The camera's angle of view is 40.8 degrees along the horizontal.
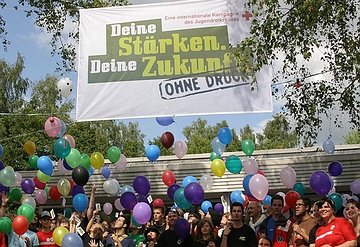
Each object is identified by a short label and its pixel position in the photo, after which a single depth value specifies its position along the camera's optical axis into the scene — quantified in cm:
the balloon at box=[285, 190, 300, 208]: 732
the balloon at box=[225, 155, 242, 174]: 941
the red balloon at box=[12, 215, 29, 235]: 656
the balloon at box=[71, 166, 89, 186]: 852
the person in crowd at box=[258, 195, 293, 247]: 579
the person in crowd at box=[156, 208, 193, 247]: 595
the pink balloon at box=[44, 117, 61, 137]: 916
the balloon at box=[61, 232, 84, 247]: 595
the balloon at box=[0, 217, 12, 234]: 633
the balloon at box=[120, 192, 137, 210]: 870
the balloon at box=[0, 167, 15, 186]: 820
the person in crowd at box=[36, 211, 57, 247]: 681
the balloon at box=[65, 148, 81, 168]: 904
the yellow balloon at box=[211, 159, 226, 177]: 948
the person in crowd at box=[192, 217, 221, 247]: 571
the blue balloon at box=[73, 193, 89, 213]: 815
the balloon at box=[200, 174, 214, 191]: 1052
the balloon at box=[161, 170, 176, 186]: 1020
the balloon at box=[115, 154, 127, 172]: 1066
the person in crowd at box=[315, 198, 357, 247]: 477
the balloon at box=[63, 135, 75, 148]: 980
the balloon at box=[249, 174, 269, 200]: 749
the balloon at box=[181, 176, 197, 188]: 967
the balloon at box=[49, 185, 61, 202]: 1045
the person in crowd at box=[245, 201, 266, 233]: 650
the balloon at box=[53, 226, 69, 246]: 647
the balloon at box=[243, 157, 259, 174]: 923
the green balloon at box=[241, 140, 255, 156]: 987
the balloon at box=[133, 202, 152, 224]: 726
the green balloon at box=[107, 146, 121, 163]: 1002
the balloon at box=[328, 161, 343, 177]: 1028
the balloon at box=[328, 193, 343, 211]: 812
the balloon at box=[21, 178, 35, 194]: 1050
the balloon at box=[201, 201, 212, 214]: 1018
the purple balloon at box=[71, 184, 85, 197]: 944
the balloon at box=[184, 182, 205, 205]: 777
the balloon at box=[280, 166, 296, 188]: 887
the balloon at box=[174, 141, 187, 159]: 999
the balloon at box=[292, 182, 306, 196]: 895
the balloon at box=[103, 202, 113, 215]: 1097
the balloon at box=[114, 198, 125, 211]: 1000
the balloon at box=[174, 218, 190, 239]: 589
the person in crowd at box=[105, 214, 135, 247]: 611
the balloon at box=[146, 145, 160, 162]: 1015
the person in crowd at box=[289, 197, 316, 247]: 552
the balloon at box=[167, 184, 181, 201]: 939
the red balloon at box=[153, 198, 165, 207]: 799
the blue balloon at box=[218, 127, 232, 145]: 941
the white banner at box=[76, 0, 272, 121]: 738
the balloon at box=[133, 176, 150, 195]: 924
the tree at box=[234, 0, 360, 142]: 720
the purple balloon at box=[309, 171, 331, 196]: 761
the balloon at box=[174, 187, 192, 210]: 807
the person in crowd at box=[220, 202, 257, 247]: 559
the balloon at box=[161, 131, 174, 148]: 944
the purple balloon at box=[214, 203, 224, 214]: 1024
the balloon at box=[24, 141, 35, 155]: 1062
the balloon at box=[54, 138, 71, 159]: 887
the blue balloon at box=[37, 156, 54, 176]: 961
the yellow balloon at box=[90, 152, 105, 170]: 979
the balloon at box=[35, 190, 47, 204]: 1046
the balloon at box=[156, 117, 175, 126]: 841
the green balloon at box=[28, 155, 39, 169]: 1031
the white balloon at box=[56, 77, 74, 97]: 891
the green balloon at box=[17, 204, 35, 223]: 714
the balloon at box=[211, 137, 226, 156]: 981
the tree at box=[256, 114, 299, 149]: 3790
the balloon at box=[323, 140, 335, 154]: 1059
